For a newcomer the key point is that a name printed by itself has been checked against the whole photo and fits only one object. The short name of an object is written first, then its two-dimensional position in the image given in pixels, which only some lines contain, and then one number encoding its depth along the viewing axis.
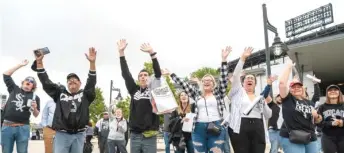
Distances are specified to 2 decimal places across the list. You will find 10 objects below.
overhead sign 42.12
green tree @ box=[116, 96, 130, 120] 41.04
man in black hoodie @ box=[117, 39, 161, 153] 5.52
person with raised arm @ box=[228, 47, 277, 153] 5.49
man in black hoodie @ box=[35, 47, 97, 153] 5.04
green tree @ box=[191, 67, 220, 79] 60.49
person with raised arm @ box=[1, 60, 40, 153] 6.74
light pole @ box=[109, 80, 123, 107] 36.13
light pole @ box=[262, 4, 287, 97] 11.77
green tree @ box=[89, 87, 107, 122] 58.07
